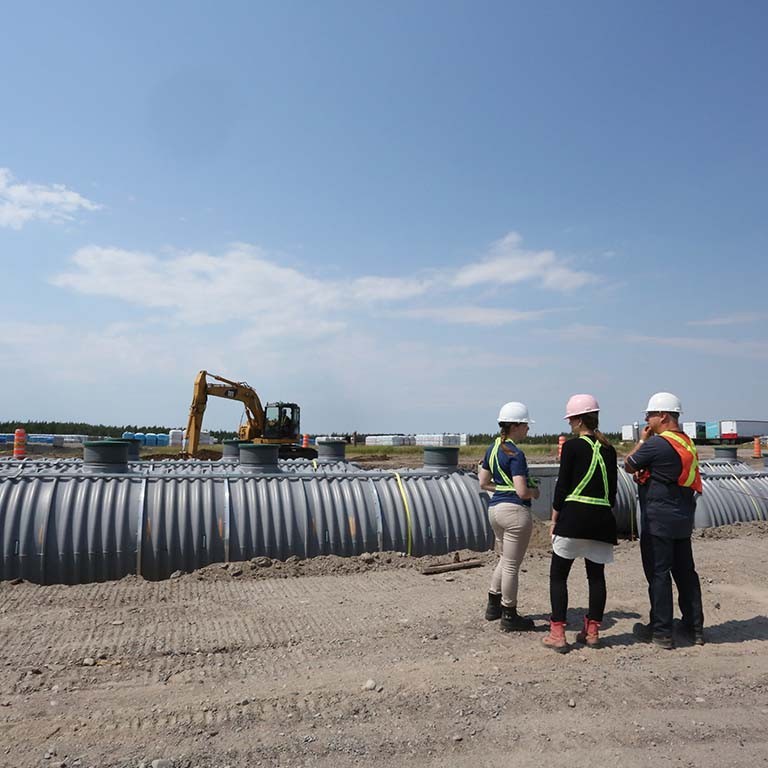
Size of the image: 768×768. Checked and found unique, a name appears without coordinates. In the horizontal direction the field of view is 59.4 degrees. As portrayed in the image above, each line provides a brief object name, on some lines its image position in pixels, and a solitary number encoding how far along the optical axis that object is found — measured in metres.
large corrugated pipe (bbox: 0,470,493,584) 7.72
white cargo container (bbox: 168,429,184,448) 45.47
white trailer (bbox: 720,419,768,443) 60.75
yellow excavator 24.47
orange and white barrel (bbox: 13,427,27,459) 19.95
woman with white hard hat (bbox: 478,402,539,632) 5.41
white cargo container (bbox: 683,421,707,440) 61.97
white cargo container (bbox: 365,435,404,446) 64.00
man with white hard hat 5.21
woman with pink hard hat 5.00
